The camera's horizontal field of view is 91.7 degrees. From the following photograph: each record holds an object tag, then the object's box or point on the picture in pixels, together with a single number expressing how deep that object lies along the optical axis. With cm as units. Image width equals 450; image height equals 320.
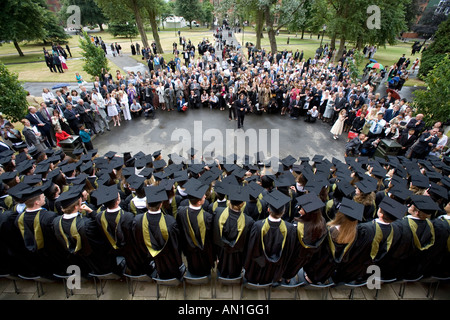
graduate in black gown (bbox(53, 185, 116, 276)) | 337
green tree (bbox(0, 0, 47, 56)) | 2509
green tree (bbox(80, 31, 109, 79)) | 1384
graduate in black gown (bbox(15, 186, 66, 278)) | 346
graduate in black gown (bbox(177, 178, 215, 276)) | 357
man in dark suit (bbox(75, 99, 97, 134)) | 991
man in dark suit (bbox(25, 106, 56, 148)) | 891
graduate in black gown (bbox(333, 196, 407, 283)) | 339
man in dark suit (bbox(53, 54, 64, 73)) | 1950
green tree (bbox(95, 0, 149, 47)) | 2195
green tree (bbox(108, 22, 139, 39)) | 4147
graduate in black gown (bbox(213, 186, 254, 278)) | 349
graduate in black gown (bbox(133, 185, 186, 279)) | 340
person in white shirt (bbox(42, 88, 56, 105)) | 1127
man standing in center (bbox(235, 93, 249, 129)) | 1091
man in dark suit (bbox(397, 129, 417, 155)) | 870
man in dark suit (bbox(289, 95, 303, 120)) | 1221
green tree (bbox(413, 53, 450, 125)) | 810
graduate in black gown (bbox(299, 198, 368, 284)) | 326
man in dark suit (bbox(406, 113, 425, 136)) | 859
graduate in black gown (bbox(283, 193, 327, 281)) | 330
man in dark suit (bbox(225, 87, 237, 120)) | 1205
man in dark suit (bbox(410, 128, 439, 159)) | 787
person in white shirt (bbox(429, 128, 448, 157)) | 789
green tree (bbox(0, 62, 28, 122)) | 903
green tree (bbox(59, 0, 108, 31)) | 4984
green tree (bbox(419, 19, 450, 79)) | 1784
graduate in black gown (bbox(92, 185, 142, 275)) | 350
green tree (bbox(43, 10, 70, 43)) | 3350
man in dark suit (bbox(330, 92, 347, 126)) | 1128
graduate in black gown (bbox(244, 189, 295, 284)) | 336
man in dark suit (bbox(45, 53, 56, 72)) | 1994
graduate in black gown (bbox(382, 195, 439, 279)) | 344
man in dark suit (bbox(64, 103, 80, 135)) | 967
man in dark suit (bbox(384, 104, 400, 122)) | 975
